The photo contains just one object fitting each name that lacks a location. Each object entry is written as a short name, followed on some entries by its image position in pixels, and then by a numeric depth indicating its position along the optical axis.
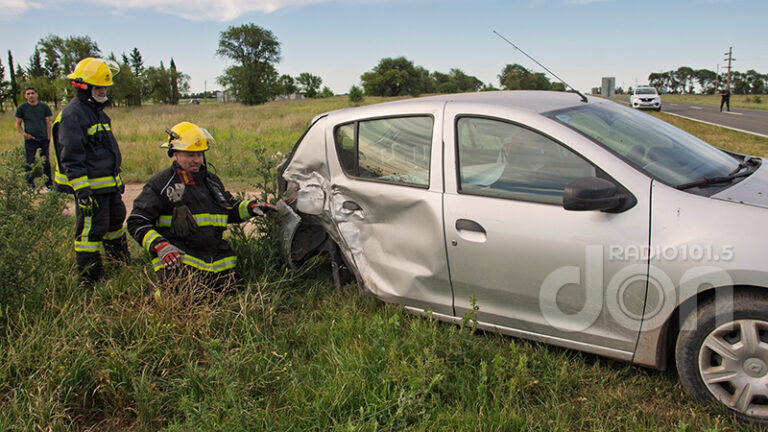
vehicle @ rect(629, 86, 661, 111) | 31.92
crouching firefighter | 3.70
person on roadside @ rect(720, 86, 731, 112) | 31.60
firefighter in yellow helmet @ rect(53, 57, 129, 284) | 4.21
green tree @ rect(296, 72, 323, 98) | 113.37
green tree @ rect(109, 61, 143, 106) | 61.38
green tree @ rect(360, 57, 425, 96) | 91.88
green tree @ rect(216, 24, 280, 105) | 87.00
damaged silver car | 2.44
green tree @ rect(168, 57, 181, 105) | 87.00
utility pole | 73.88
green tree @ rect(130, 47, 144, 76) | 130.75
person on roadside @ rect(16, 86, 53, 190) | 8.80
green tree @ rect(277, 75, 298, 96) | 93.31
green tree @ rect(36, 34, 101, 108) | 69.12
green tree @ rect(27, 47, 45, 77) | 87.69
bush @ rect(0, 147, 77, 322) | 3.49
